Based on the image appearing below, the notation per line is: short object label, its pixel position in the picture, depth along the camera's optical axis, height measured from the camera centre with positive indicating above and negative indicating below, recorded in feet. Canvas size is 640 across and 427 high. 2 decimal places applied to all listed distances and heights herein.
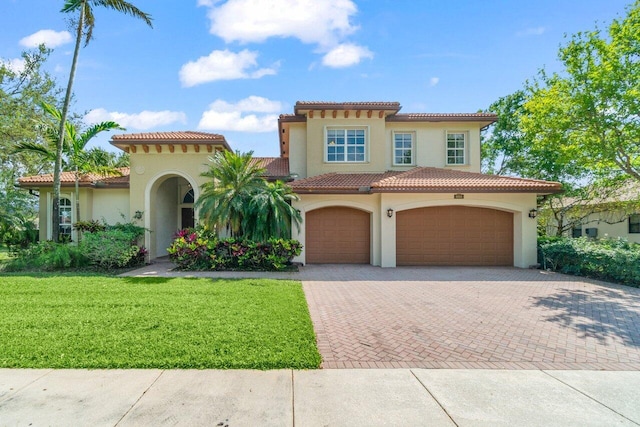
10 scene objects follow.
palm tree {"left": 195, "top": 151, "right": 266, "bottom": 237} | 38.40 +2.73
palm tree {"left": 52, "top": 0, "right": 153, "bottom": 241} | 41.42 +25.03
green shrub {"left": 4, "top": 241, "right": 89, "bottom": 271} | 36.94 -5.68
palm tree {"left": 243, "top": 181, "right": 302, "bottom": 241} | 38.01 -0.28
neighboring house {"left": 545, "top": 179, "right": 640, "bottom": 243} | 61.52 -0.74
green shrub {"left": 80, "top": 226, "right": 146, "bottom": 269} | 36.94 -4.41
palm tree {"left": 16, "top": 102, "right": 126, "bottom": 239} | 43.29 +9.38
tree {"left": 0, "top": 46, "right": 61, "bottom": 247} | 69.36 +23.50
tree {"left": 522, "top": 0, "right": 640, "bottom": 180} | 35.27 +13.29
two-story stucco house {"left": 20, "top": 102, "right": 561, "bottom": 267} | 42.73 +2.80
